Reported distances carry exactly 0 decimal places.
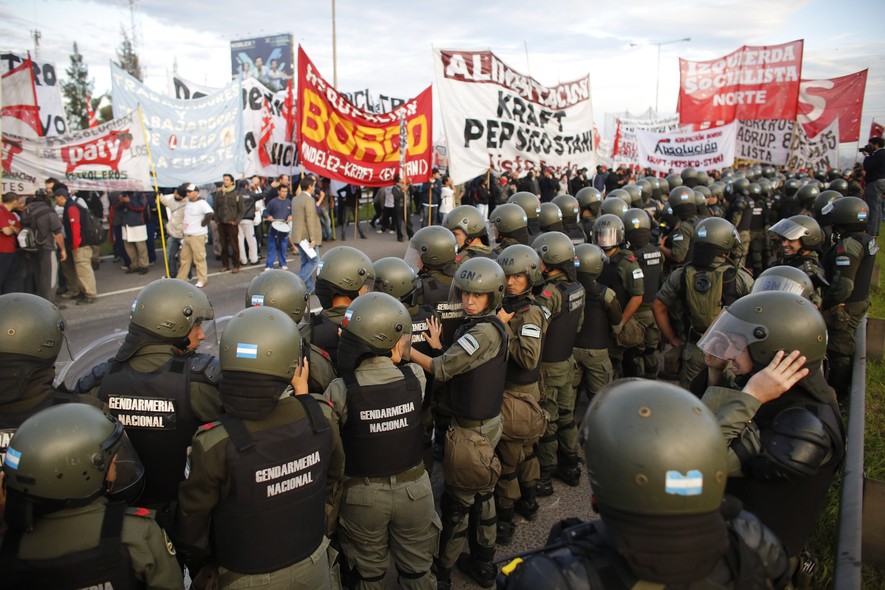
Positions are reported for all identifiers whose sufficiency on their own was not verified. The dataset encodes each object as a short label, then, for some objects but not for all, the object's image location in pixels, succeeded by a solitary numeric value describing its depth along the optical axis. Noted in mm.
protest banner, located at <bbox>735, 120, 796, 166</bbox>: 20281
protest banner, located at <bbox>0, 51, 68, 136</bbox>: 15508
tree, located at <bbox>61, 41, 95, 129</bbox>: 44656
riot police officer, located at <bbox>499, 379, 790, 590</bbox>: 1576
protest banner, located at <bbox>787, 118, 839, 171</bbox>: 21778
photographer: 11495
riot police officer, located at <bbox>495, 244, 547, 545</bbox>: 4469
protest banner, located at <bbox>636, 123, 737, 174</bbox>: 16766
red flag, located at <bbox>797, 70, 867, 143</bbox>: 20344
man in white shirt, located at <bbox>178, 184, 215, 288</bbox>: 11805
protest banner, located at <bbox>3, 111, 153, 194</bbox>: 9781
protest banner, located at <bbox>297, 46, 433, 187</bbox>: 10953
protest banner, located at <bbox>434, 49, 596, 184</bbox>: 10430
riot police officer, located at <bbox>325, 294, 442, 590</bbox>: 3231
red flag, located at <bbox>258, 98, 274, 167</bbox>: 14742
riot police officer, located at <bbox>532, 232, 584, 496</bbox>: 5207
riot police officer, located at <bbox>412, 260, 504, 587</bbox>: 3875
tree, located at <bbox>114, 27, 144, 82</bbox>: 57438
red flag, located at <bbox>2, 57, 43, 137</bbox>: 11922
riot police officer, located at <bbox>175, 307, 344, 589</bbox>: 2479
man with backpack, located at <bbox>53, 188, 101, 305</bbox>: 10867
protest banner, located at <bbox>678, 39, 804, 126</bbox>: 18312
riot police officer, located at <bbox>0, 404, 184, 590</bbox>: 2150
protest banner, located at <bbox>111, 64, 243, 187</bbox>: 11508
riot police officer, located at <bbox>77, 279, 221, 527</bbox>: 3123
